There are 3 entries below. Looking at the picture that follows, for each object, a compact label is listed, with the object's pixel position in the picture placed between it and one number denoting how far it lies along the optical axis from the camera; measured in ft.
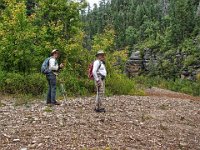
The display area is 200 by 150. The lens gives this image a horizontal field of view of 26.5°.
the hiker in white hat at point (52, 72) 48.98
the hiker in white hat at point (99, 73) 44.24
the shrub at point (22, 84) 63.41
